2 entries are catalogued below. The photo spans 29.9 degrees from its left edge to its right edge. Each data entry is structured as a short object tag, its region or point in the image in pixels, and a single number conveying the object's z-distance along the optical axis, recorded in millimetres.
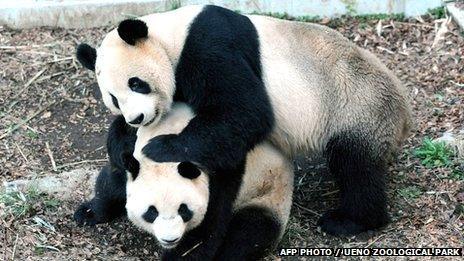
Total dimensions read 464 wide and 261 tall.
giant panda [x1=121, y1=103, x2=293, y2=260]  5531
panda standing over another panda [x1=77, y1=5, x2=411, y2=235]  5816
